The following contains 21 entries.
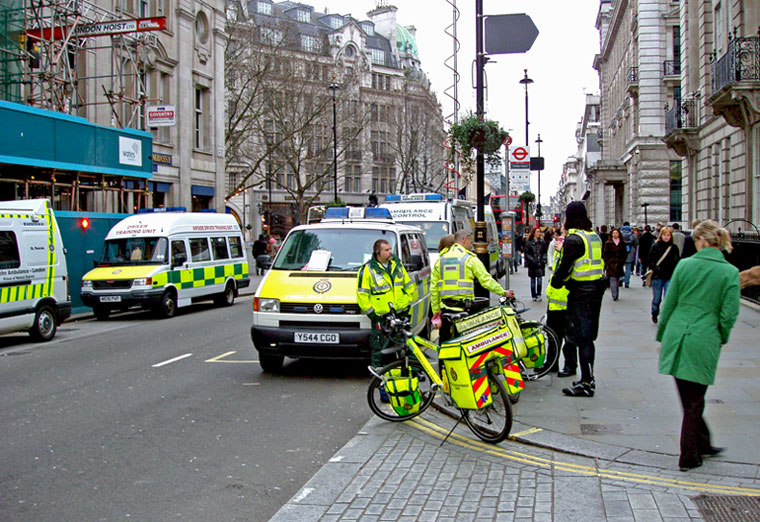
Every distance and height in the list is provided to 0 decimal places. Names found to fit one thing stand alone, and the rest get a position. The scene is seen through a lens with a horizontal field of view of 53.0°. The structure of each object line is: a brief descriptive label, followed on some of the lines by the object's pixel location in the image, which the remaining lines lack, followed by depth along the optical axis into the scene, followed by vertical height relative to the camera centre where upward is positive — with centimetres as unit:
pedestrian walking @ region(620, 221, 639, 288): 2266 -33
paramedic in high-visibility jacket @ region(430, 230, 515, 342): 795 -44
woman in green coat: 523 -61
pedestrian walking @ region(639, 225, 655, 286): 2233 -20
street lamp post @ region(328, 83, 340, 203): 3823 +721
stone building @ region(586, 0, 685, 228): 4194 +754
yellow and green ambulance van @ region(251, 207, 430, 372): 912 -71
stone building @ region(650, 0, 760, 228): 1877 +352
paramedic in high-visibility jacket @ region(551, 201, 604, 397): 760 -49
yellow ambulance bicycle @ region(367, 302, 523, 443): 612 -123
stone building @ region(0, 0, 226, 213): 2058 +526
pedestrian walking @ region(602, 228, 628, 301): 1797 -56
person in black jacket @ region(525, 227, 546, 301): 1888 -59
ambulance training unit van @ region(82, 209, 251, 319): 1673 -65
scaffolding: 2255 +579
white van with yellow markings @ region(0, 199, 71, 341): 1284 -60
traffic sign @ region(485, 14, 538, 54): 1201 +321
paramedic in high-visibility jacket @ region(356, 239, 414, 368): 766 -55
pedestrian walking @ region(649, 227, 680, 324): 1305 -53
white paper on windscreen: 988 -31
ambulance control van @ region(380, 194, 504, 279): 1925 +55
